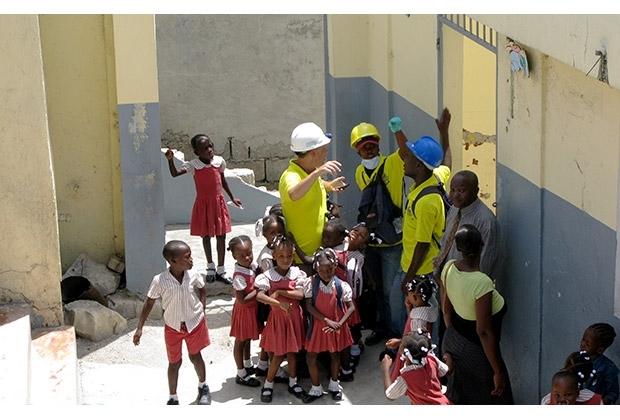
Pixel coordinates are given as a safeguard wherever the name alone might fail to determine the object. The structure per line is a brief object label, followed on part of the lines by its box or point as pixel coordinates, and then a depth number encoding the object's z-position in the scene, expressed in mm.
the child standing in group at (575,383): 5324
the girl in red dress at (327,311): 6906
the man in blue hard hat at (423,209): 7051
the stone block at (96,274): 8736
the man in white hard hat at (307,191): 7152
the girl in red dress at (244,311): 7148
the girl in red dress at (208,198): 8894
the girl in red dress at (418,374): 5762
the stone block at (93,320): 8180
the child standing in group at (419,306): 6488
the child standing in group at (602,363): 5461
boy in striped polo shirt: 6828
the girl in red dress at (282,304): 6926
